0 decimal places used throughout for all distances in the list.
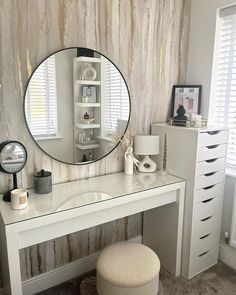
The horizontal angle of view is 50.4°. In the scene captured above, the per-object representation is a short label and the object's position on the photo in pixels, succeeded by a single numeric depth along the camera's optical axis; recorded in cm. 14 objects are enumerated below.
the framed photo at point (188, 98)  215
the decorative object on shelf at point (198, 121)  189
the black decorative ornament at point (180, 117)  200
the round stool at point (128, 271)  138
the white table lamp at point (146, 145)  196
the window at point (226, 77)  198
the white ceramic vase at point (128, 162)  198
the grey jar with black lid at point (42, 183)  157
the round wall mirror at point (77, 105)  162
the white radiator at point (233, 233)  193
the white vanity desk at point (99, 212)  128
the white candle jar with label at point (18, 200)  135
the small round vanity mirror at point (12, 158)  144
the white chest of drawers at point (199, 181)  179
